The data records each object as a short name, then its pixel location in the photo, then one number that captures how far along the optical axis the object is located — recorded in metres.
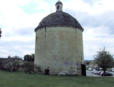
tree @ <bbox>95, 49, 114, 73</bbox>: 35.34
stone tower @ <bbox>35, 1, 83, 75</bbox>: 28.62
